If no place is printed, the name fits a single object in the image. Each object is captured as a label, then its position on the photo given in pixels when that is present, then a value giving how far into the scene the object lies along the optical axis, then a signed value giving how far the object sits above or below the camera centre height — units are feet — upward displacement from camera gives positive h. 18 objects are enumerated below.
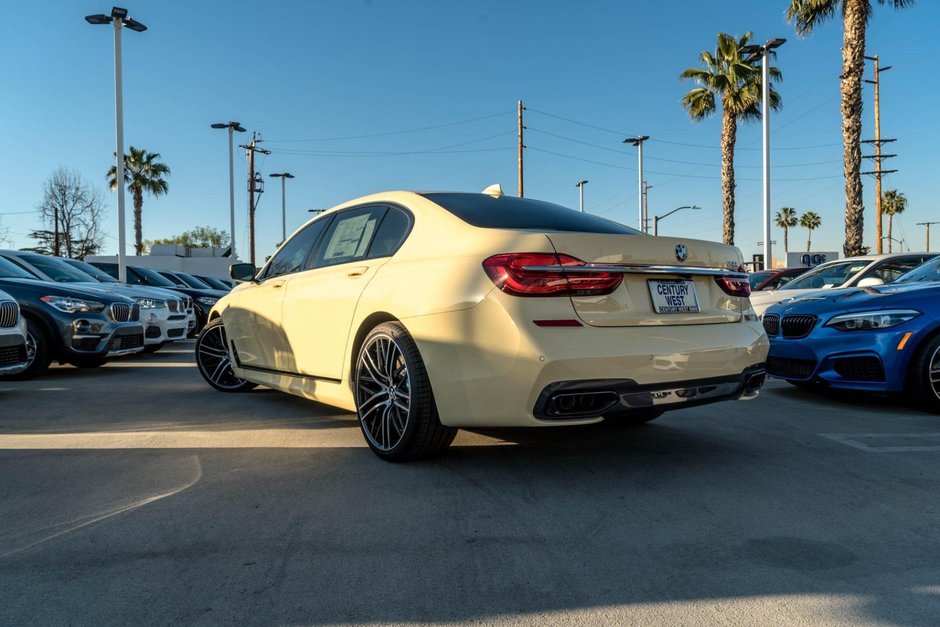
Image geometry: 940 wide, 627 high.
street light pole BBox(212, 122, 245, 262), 108.68 +21.88
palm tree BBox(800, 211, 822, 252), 318.65 +37.46
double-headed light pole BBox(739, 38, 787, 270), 69.80 +21.42
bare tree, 133.08 +18.98
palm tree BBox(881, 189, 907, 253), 267.18 +39.73
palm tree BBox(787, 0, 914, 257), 61.98 +17.08
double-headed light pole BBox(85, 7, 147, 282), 64.90 +21.50
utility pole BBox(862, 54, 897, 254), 121.08 +27.70
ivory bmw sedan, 11.20 -0.22
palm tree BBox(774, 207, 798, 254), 321.11 +38.87
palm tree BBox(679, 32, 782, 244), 89.30 +28.59
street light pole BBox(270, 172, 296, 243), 161.92 +29.28
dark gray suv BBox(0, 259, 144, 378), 26.78 -0.31
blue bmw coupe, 18.61 -0.96
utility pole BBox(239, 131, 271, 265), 136.15 +24.16
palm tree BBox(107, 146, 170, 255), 149.32 +28.93
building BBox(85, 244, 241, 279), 169.52 +12.39
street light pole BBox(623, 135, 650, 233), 114.83 +26.48
